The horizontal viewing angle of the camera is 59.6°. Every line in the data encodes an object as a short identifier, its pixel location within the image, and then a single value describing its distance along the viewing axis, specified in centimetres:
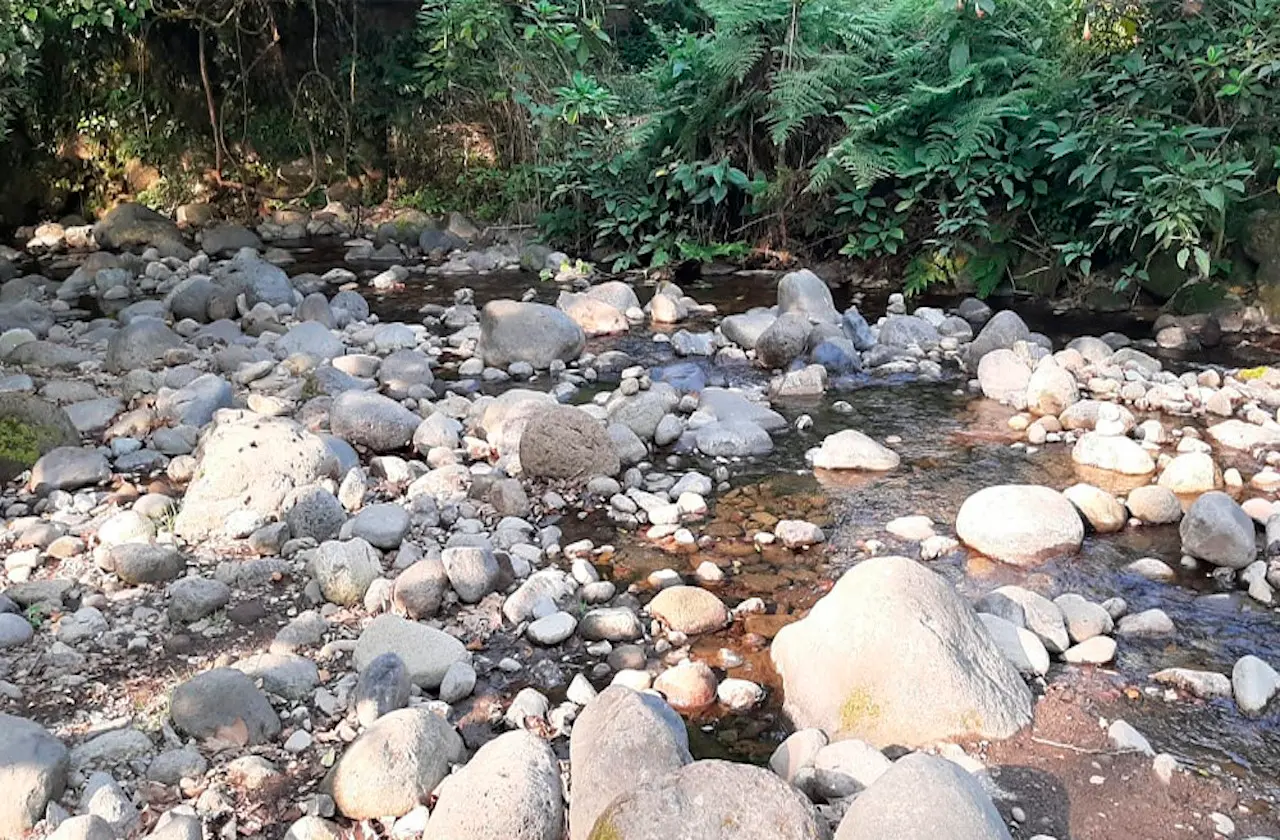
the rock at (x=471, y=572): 350
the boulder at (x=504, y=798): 232
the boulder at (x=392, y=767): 249
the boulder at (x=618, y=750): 238
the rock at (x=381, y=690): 284
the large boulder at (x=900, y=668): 277
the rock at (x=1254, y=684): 287
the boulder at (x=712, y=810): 213
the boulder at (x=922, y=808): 208
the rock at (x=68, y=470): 436
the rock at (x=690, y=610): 337
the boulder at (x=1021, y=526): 377
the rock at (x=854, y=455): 468
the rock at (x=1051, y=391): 529
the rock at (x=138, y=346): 620
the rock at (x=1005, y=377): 556
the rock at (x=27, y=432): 446
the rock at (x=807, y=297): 687
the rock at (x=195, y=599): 331
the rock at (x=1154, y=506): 404
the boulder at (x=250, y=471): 393
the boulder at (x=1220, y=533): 364
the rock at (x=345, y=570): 347
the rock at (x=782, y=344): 621
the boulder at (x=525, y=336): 636
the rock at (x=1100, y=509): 399
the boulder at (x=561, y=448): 446
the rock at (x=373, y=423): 488
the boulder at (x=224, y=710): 271
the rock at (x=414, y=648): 305
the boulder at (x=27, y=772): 236
